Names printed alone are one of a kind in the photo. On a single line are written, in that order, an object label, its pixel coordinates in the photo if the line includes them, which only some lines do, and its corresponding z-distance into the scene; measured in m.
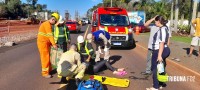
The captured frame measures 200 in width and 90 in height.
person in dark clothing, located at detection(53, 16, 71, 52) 4.00
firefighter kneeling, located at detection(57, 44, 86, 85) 3.22
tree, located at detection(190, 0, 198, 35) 12.29
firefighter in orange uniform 3.73
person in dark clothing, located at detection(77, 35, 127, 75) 3.88
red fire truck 7.36
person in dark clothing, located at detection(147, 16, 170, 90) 3.04
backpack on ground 2.81
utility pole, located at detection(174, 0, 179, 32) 14.68
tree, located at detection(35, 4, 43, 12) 63.83
